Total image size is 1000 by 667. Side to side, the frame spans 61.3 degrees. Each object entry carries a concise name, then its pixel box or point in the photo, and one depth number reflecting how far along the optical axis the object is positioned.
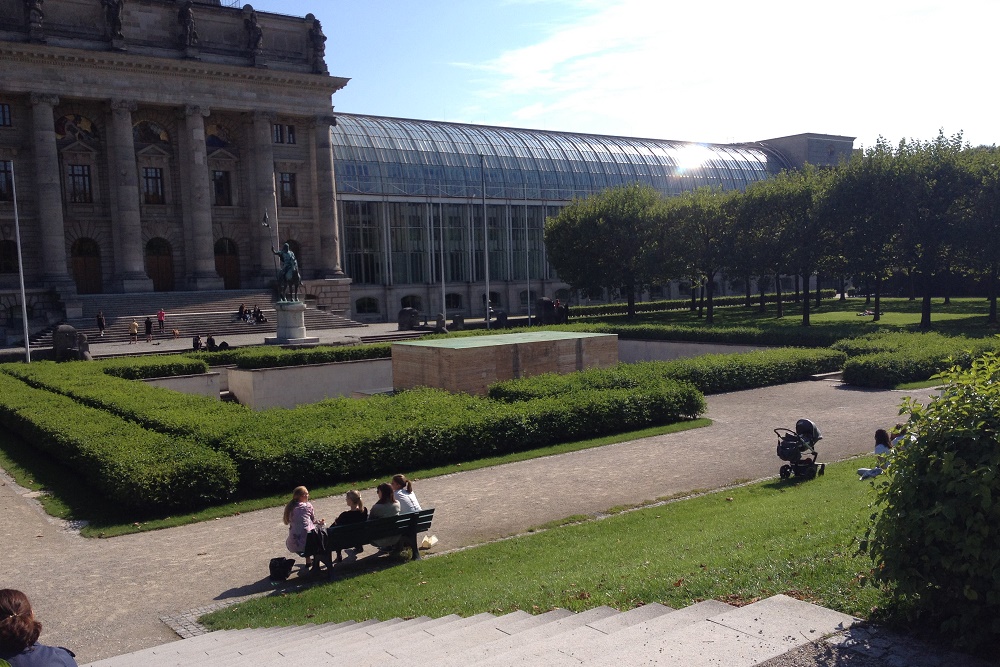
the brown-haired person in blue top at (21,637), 5.63
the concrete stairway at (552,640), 6.45
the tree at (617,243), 58.31
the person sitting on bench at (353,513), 12.78
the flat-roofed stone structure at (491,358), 26.83
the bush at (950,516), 6.38
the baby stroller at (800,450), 16.48
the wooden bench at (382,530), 12.36
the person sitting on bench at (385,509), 13.06
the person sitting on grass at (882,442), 15.36
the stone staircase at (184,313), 51.41
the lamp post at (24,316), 40.00
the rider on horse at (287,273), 44.25
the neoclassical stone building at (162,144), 54.56
